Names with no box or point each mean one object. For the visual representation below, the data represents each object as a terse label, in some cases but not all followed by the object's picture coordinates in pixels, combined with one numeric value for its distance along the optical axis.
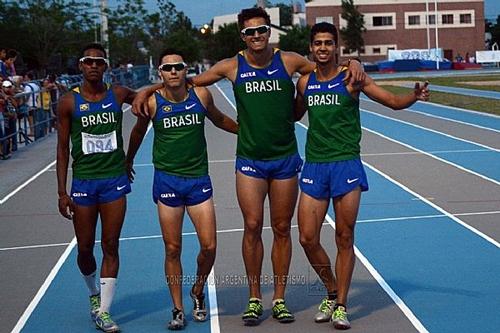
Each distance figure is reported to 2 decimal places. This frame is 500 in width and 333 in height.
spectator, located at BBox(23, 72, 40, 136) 23.67
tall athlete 7.38
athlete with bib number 7.37
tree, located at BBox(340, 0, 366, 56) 94.38
